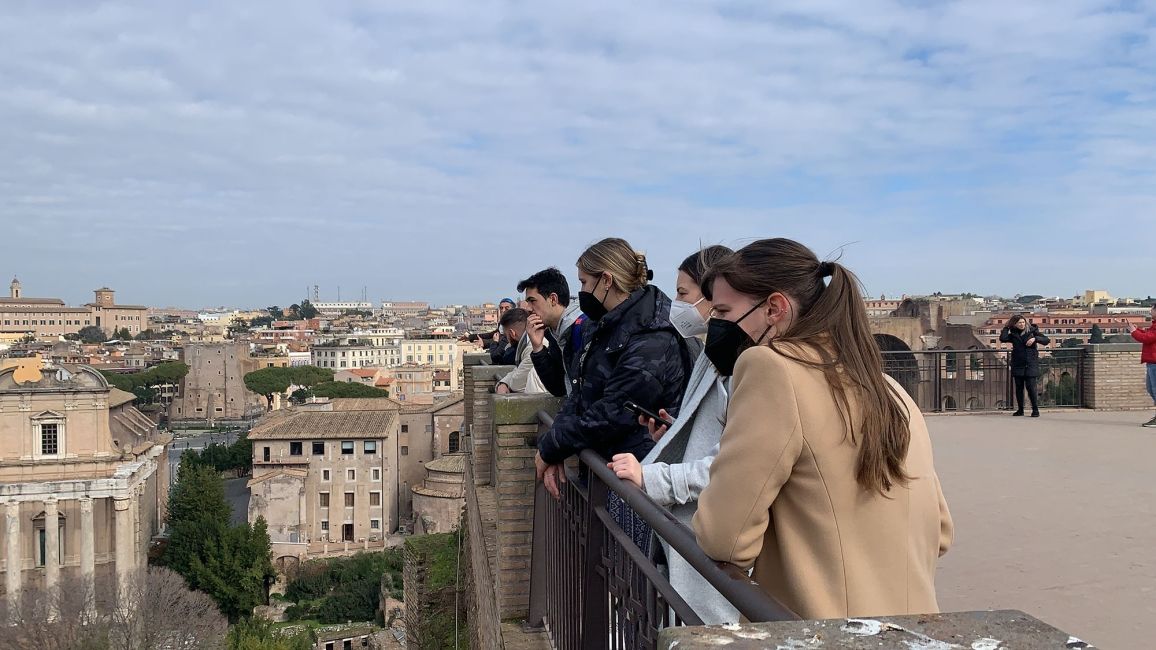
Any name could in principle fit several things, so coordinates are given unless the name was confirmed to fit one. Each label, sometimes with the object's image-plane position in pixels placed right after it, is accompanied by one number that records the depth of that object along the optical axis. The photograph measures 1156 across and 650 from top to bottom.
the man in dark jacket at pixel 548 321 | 5.00
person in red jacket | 10.38
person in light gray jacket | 2.11
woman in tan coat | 1.74
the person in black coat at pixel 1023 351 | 11.62
